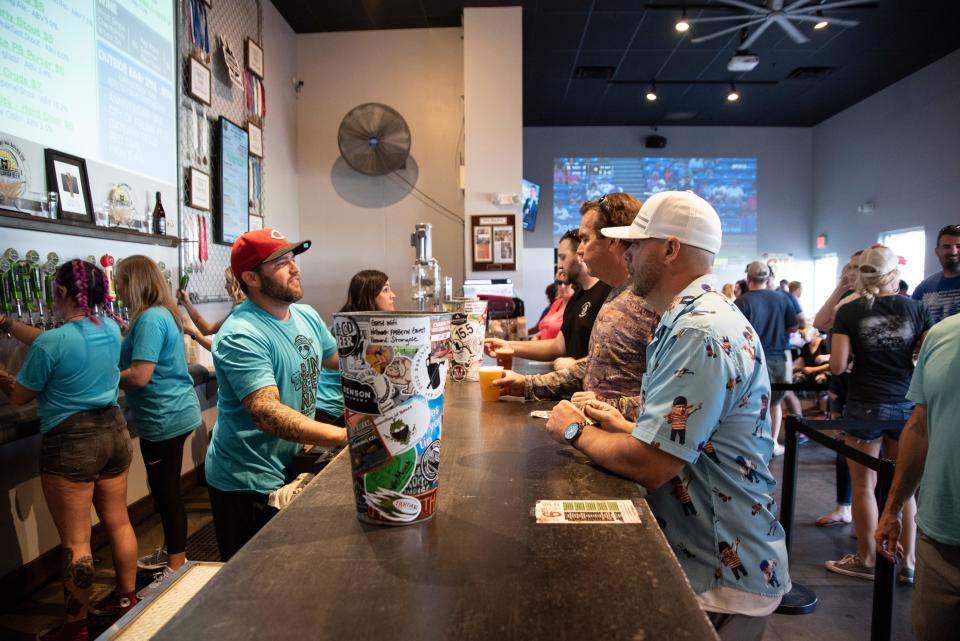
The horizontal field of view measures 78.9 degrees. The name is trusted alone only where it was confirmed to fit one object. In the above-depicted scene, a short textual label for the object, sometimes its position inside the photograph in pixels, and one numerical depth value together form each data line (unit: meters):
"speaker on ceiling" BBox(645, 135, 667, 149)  10.46
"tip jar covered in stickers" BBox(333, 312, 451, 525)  0.80
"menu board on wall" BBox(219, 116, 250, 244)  4.75
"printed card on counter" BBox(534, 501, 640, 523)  0.89
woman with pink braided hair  2.47
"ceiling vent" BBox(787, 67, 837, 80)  8.01
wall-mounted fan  6.19
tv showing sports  10.75
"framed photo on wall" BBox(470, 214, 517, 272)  5.89
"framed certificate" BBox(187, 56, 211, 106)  4.24
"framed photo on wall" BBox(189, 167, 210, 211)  4.34
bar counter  0.60
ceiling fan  5.38
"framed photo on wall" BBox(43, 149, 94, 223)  2.92
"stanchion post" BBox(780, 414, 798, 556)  2.82
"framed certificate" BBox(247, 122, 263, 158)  5.32
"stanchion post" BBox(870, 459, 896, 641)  1.98
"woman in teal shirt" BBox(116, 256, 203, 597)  2.97
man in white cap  1.10
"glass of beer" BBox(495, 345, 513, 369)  2.19
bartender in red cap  1.68
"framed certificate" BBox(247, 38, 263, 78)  5.24
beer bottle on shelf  3.87
